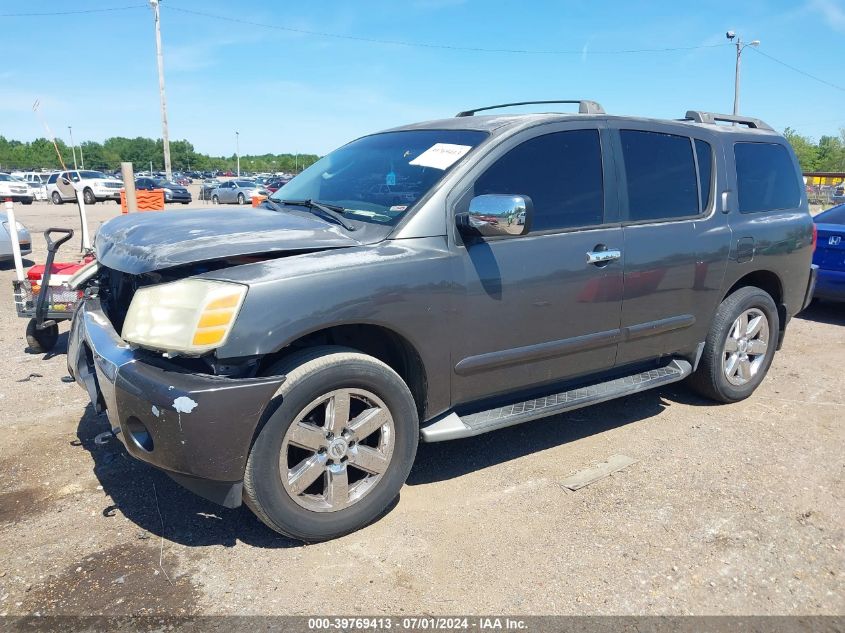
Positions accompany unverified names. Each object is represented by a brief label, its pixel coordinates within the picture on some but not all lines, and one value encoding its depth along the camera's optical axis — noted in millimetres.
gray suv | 2643
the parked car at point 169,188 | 32175
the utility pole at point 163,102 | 33906
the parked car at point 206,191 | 37550
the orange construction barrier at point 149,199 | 12711
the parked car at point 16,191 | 30234
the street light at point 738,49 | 32594
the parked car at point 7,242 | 9712
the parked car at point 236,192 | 32753
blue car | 7328
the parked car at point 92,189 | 31297
